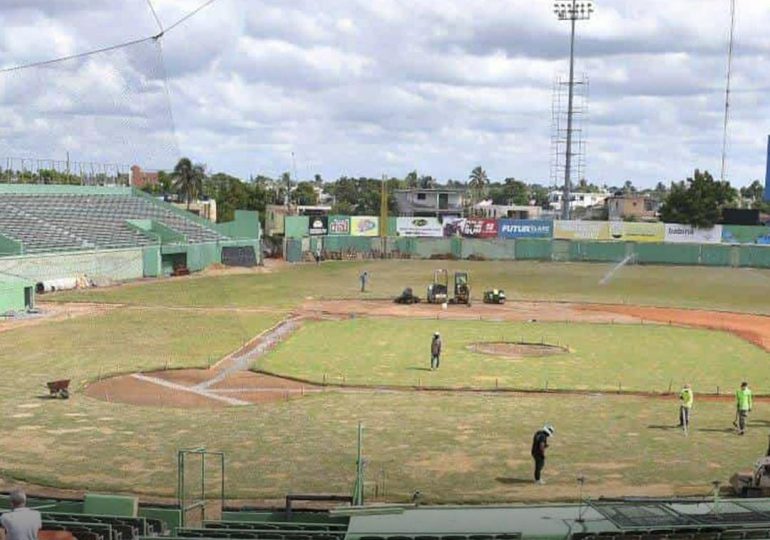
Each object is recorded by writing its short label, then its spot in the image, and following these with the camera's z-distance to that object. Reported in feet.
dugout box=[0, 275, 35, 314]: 168.55
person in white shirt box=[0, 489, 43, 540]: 32.22
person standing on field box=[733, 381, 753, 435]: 84.09
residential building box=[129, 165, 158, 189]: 315.41
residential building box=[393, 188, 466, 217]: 463.42
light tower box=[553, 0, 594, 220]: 357.41
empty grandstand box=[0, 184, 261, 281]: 214.48
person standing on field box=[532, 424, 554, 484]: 68.59
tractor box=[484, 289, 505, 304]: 200.95
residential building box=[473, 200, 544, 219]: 459.32
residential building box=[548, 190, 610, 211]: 583.74
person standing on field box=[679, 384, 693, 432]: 84.99
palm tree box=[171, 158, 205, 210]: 433.03
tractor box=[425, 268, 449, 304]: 199.72
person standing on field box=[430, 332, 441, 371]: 118.93
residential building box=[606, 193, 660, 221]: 517.14
